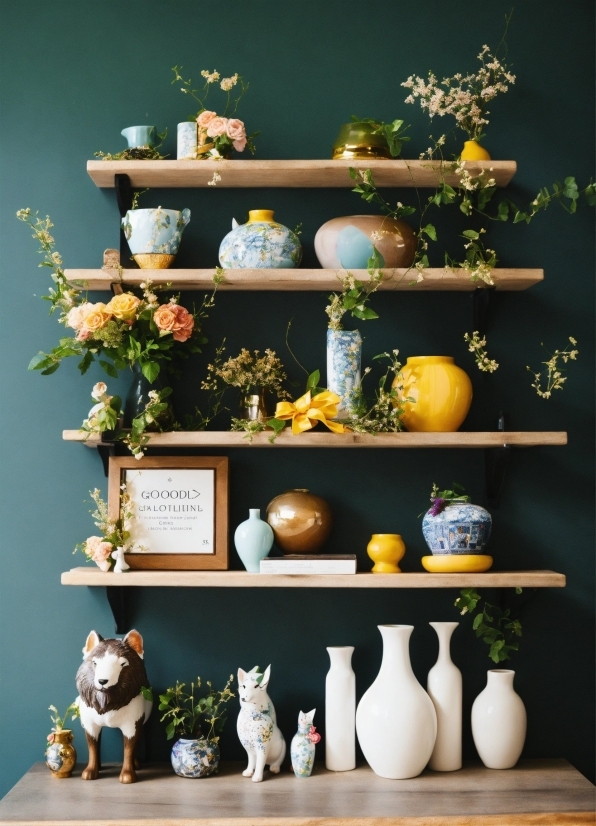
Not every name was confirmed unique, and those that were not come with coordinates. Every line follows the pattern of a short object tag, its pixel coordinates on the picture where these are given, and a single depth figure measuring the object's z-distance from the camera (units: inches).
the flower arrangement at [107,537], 85.1
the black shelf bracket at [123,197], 90.7
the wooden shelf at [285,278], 85.3
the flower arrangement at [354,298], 84.3
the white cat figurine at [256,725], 82.4
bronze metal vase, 86.6
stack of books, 84.0
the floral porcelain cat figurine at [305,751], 83.0
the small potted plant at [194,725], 83.1
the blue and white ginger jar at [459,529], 85.4
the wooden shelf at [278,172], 87.4
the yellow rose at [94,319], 83.6
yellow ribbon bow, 83.4
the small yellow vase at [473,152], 89.7
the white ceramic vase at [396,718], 81.4
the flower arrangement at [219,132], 87.0
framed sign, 88.0
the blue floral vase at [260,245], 86.5
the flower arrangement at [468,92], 89.8
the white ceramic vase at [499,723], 85.3
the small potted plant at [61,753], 83.6
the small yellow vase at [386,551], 86.6
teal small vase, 85.4
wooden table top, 73.5
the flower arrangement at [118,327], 84.0
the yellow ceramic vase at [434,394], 86.2
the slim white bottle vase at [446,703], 85.2
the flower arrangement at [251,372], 89.1
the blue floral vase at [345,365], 86.9
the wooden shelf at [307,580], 83.1
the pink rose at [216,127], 86.9
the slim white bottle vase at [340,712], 85.4
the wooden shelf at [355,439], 84.3
